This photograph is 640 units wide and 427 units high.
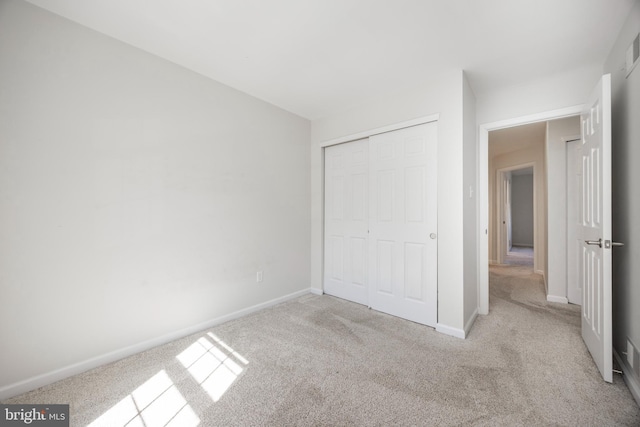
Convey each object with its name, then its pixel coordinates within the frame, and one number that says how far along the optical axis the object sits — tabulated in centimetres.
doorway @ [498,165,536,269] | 884
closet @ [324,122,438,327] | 268
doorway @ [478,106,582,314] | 292
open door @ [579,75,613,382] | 171
